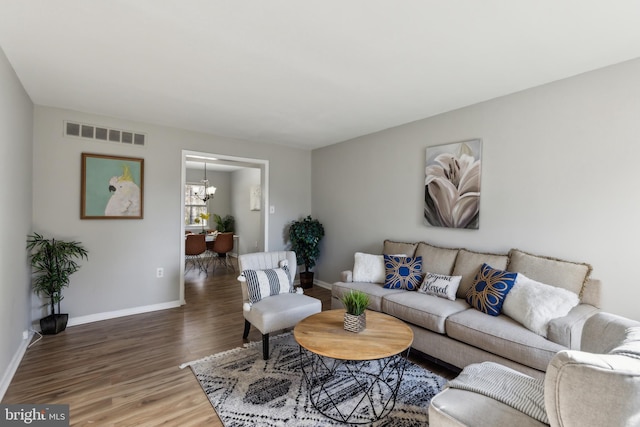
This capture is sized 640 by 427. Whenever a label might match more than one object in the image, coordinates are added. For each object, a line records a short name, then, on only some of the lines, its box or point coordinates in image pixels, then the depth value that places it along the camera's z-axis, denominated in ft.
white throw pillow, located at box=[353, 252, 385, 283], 11.19
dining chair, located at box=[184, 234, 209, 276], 18.45
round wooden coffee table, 5.90
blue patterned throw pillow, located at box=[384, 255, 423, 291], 10.28
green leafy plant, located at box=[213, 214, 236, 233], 26.12
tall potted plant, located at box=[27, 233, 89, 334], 9.85
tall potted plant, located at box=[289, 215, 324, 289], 15.79
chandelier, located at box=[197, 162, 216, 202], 23.21
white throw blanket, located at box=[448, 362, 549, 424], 4.25
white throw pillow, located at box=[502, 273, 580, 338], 6.76
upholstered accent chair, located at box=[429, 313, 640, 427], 2.83
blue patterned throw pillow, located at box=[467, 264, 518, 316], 7.80
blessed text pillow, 9.15
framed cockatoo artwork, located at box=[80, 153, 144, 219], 11.18
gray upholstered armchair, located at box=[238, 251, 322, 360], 8.47
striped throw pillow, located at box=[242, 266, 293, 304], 9.47
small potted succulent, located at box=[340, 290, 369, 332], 6.62
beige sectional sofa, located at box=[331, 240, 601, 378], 6.41
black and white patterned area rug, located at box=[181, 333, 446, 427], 6.04
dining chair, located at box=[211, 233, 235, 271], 20.07
